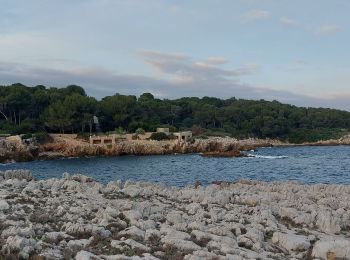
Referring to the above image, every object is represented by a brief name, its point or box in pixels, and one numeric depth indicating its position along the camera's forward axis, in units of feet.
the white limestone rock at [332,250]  45.34
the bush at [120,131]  334.85
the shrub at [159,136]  334.01
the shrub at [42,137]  299.99
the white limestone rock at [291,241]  47.60
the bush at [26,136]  288.86
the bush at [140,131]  342.23
